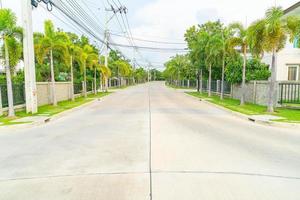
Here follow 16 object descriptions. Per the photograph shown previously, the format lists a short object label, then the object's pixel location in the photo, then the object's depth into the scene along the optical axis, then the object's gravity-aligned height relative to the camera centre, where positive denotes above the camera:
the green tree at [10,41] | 9.84 +2.25
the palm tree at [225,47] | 15.27 +3.13
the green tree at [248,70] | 16.53 +1.22
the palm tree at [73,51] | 17.25 +3.10
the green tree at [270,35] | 10.69 +2.80
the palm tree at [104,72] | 27.82 +1.87
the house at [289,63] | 16.96 +1.84
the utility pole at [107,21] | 29.35 +10.70
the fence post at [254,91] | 15.59 -0.56
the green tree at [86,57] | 18.97 +3.00
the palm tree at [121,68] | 47.41 +4.12
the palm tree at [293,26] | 10.62 +3.19
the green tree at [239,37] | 14.15 +3.49
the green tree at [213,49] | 18.47 +3.45
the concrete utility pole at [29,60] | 11.01 +1.41
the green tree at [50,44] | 13.91 +2.98
